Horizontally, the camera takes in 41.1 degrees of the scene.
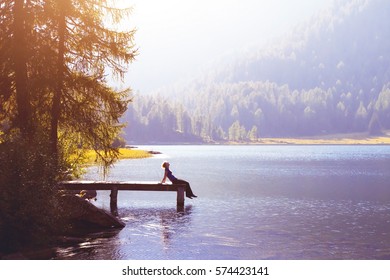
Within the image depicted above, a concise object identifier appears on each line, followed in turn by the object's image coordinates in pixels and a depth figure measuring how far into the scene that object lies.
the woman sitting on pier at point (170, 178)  33.91
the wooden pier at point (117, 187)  33.78
